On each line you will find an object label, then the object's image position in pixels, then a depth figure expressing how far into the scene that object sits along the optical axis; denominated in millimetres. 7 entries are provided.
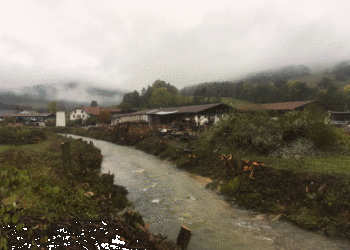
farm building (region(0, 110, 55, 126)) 58438
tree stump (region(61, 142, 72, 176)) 8578
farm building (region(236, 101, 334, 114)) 35438
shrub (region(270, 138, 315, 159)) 11211
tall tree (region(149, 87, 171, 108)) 86688
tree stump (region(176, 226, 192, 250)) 4562
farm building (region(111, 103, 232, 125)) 32100
